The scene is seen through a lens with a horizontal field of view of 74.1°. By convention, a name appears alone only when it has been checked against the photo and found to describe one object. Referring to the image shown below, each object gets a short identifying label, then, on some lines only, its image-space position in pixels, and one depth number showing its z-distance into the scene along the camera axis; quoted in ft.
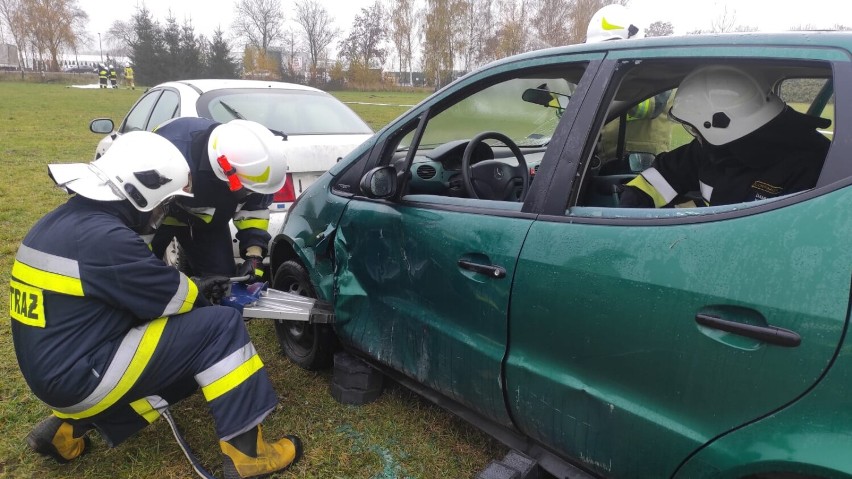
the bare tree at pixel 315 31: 181.27
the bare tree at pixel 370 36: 172.35
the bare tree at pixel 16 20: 177.78
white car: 13.08
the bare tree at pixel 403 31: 168.96
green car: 4.07
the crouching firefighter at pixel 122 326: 6.61
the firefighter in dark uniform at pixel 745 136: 5.42
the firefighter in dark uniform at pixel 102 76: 116.78
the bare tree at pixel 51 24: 177.06
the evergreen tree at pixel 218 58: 136.67
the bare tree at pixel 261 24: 186.29
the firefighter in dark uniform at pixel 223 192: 8.86
